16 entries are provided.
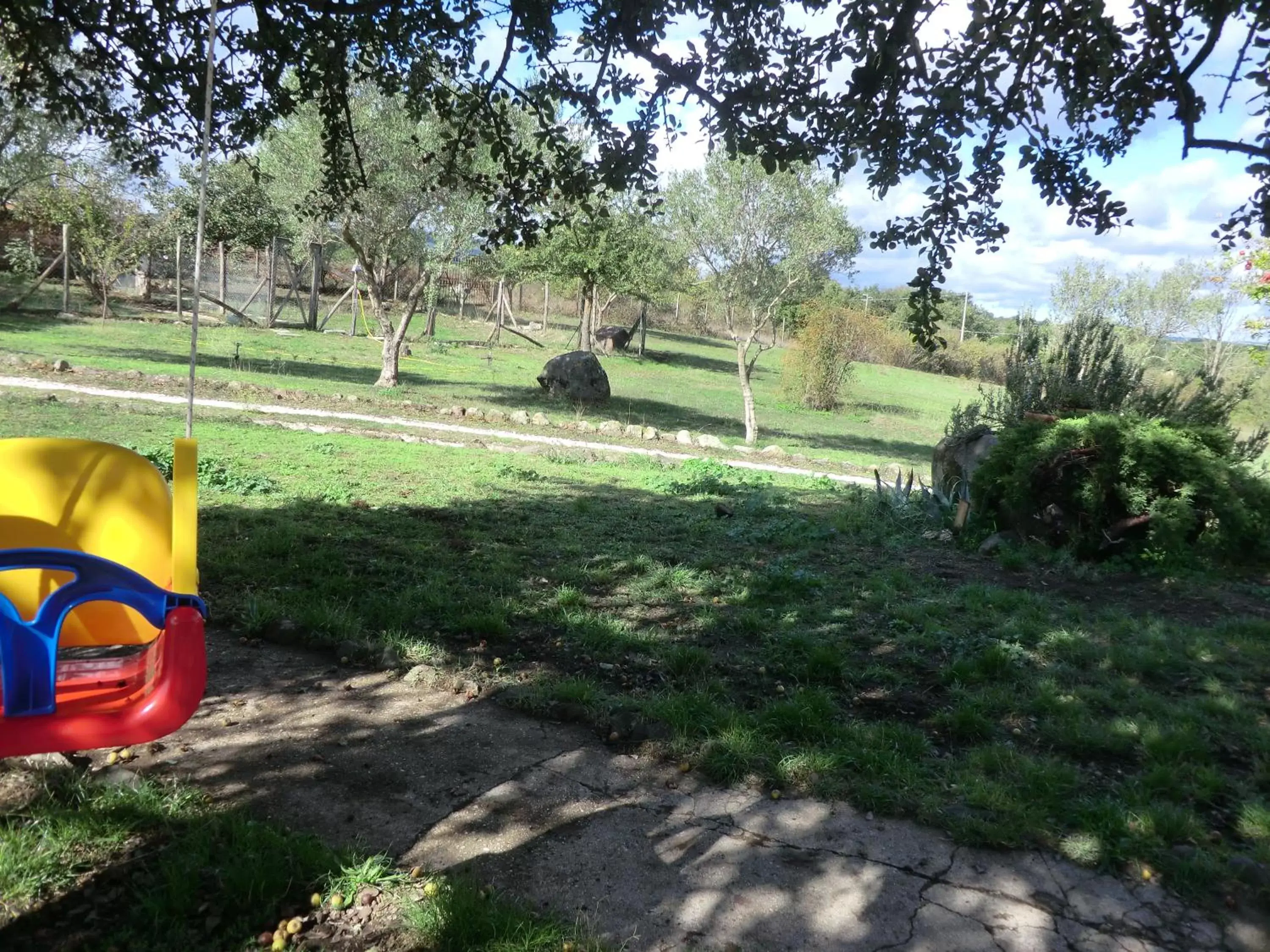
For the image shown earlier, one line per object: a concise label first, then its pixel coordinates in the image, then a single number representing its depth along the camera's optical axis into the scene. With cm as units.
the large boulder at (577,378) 2083
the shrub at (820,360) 2634
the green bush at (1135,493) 705
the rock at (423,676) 423
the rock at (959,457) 927
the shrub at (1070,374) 959
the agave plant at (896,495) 934
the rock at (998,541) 764
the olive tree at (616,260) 2738
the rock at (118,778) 307
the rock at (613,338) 3672
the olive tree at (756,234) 1822
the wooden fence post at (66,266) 2305
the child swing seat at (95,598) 231
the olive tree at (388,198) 1555
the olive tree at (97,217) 2258
